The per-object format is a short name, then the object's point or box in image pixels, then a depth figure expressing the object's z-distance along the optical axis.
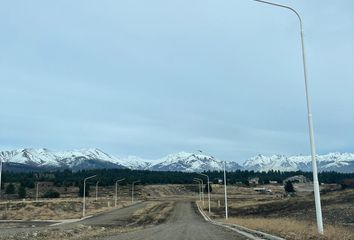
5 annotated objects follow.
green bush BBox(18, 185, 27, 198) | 173.56
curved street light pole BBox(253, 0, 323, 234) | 21.22
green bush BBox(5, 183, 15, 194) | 182.04
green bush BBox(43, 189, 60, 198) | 177.88
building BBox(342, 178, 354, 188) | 165.21
